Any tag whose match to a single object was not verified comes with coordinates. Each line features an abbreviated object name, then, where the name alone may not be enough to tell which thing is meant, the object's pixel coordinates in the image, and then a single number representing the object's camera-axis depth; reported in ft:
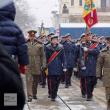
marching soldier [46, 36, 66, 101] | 44.21
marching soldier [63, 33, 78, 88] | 61.10
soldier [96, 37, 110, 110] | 36.09
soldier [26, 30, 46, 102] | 45.14
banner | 61.01
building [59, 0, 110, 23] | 205.57
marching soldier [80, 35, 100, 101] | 45.21
